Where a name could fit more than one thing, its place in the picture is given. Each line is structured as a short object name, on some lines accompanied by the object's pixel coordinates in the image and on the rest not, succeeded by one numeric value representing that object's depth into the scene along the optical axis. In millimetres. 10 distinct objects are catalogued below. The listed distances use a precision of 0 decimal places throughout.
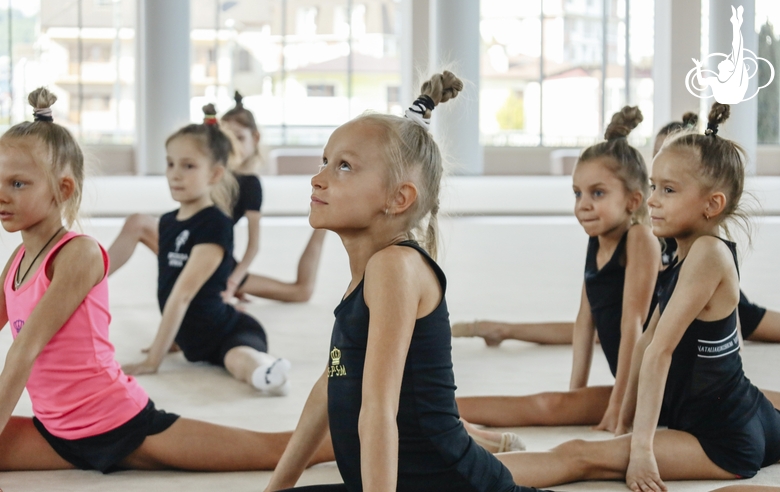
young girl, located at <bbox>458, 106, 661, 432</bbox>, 2666
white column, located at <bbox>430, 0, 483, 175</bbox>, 14154
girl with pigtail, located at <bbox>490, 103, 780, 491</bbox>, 2154
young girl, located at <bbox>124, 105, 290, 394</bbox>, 3301
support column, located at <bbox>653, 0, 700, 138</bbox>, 16469
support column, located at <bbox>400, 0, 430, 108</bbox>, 17828
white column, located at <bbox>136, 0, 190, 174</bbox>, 13883
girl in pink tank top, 2191
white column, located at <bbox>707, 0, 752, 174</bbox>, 14016
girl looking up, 1603
